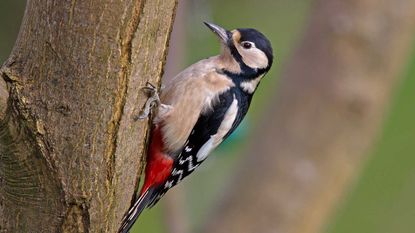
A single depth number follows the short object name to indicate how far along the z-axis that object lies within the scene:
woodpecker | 6.00
